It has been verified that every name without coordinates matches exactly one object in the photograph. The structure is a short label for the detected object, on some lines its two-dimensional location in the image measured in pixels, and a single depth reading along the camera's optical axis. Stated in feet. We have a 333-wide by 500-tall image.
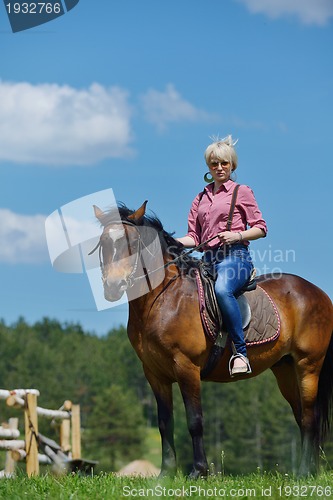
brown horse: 47.96
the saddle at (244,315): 50.01
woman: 49.67
